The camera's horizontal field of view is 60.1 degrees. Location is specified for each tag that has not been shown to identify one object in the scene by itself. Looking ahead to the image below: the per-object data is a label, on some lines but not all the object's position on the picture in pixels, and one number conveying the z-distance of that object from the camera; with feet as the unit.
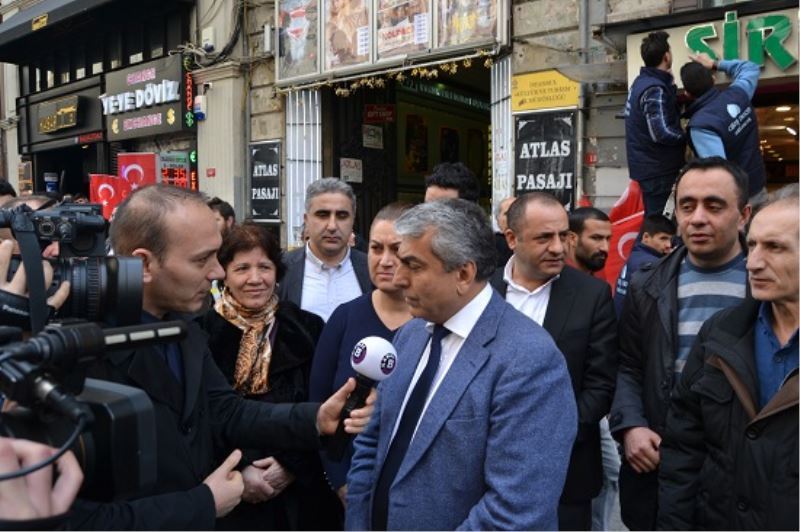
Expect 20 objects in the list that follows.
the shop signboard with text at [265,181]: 35.37
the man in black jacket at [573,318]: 9.91
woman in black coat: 9.77
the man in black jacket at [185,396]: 6.41
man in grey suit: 6.35
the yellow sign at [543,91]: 24.18
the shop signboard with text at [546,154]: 24.29
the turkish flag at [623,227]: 18.26
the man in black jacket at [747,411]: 6.98
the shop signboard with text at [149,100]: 39.52
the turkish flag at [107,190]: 23.32
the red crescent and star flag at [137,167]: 25.76
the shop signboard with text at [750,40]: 18.16
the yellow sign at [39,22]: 46.11
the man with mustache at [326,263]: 13.64
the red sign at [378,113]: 35.96
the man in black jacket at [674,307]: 9.23
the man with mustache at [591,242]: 15.35
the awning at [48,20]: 42.96
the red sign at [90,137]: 46.96
